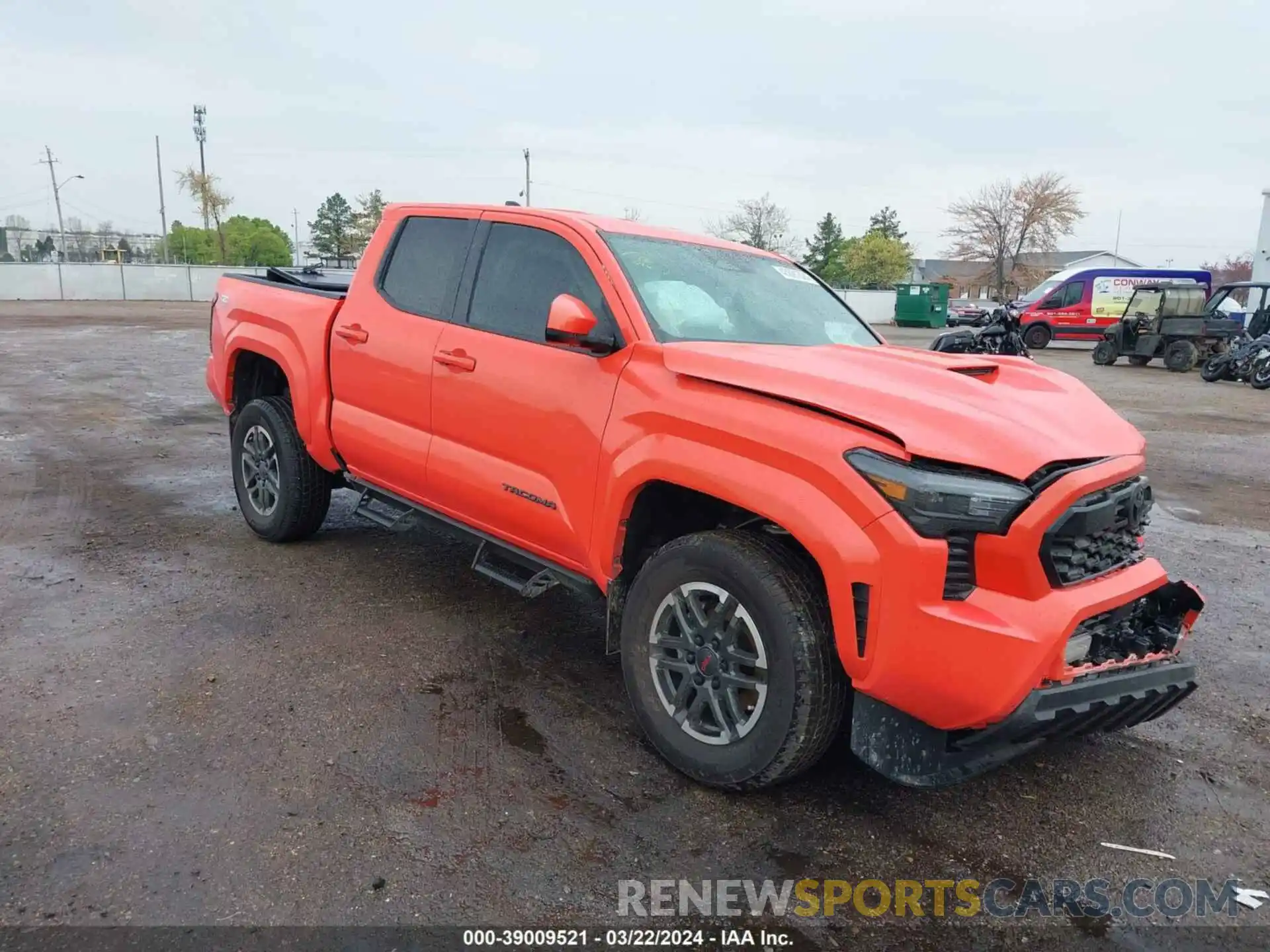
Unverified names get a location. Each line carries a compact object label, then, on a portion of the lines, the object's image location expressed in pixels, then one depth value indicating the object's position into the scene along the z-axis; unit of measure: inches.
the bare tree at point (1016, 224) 2337.6
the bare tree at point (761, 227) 2871.6
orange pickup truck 96.8
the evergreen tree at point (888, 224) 3649.1
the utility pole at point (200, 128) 2315.5
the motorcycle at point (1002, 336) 677.3
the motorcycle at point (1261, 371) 685.3
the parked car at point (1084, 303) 1051.9
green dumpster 1622.8
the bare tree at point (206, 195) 2298.2
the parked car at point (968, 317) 847.4
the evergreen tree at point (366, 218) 2719.0
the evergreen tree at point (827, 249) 3233.3
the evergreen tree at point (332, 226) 3430.1
